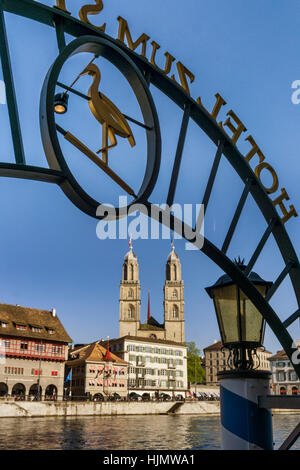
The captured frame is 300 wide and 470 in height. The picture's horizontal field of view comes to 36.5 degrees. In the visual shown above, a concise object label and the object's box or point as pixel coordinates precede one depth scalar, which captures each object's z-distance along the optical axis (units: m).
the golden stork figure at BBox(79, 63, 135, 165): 4.16
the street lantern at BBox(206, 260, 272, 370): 3.91
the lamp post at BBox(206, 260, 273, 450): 3.37
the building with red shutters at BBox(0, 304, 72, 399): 46.62
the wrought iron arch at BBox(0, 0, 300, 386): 3.38
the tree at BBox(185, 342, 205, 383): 80.75
